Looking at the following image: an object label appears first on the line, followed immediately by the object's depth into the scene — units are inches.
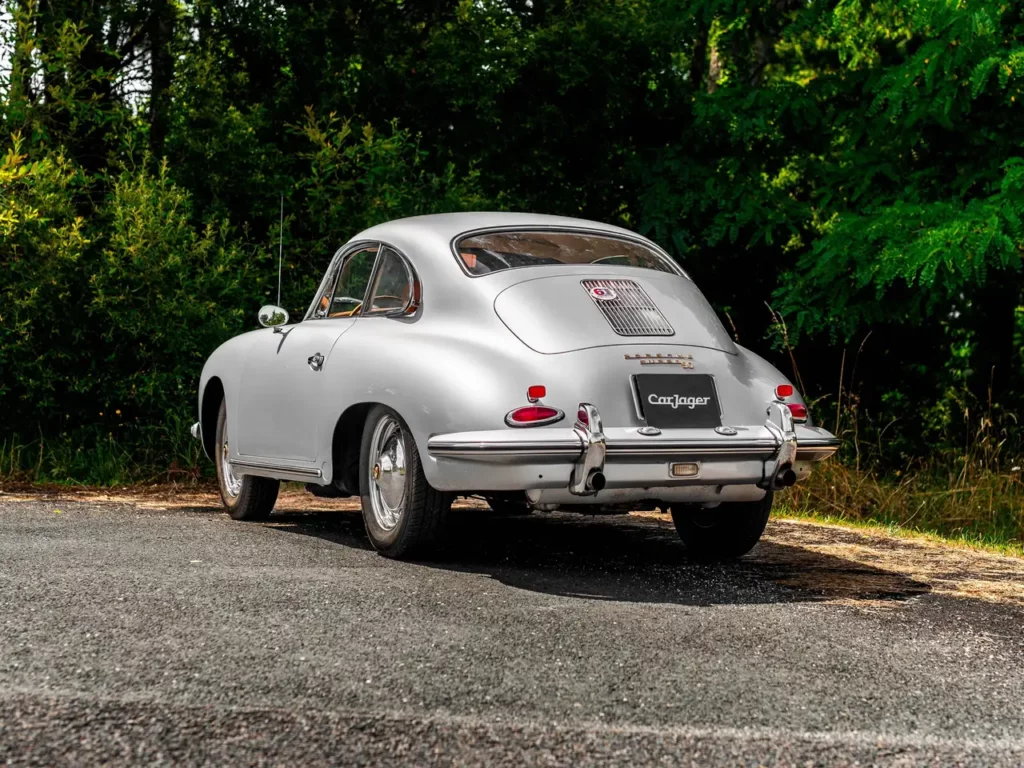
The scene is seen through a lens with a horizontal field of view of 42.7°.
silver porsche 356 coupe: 223.3
